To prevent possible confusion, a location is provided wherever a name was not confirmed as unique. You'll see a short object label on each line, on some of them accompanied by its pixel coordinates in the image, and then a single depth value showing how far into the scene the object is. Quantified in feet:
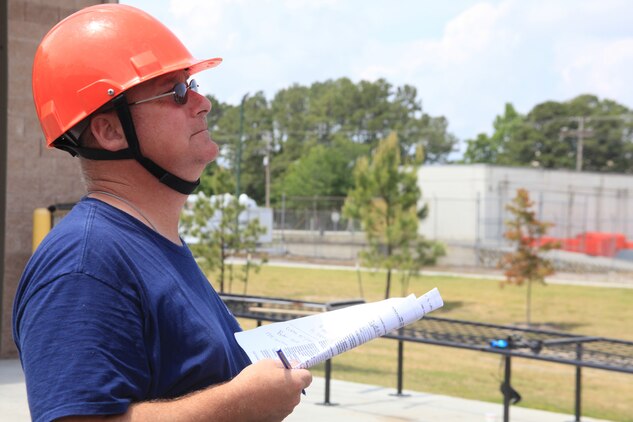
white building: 185.57
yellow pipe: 27.63
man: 4.87
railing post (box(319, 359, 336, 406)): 26.55
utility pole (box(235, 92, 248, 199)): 106.05
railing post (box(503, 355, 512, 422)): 23.04
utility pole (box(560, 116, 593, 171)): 264.31
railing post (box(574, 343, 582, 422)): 26.86
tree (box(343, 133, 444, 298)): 90.89
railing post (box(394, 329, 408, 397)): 28.91
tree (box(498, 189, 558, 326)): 87.35
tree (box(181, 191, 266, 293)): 67.46
